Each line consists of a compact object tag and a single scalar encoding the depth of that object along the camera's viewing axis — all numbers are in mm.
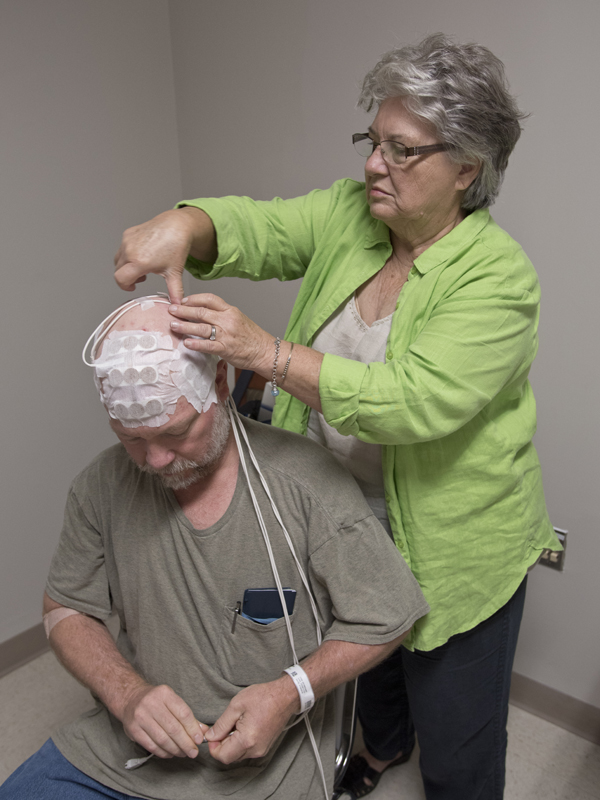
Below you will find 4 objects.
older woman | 1113
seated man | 1139
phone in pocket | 1221
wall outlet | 2041
